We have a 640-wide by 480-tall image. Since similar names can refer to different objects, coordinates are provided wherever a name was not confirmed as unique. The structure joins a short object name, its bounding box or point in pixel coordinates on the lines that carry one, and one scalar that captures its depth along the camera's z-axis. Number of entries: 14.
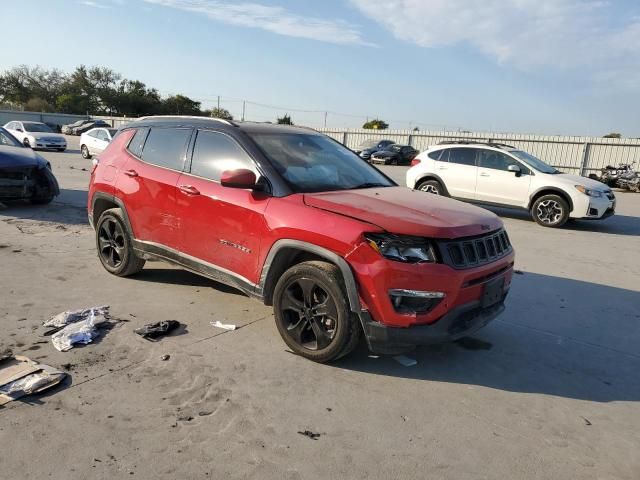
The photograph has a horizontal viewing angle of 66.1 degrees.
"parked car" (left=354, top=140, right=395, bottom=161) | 32.41
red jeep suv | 3.35
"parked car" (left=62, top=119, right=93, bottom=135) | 44.38
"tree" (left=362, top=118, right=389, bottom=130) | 72.11
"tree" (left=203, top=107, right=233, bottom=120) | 63.44
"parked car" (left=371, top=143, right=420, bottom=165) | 32.09
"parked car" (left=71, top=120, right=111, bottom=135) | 39.88
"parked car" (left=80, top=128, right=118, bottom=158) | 19.55
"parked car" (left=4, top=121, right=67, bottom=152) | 23.42
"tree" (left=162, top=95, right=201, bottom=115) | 69.69
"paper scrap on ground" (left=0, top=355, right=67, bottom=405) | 3.15
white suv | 10.86
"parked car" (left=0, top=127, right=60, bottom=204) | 9.11
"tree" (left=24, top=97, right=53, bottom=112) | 66.94
